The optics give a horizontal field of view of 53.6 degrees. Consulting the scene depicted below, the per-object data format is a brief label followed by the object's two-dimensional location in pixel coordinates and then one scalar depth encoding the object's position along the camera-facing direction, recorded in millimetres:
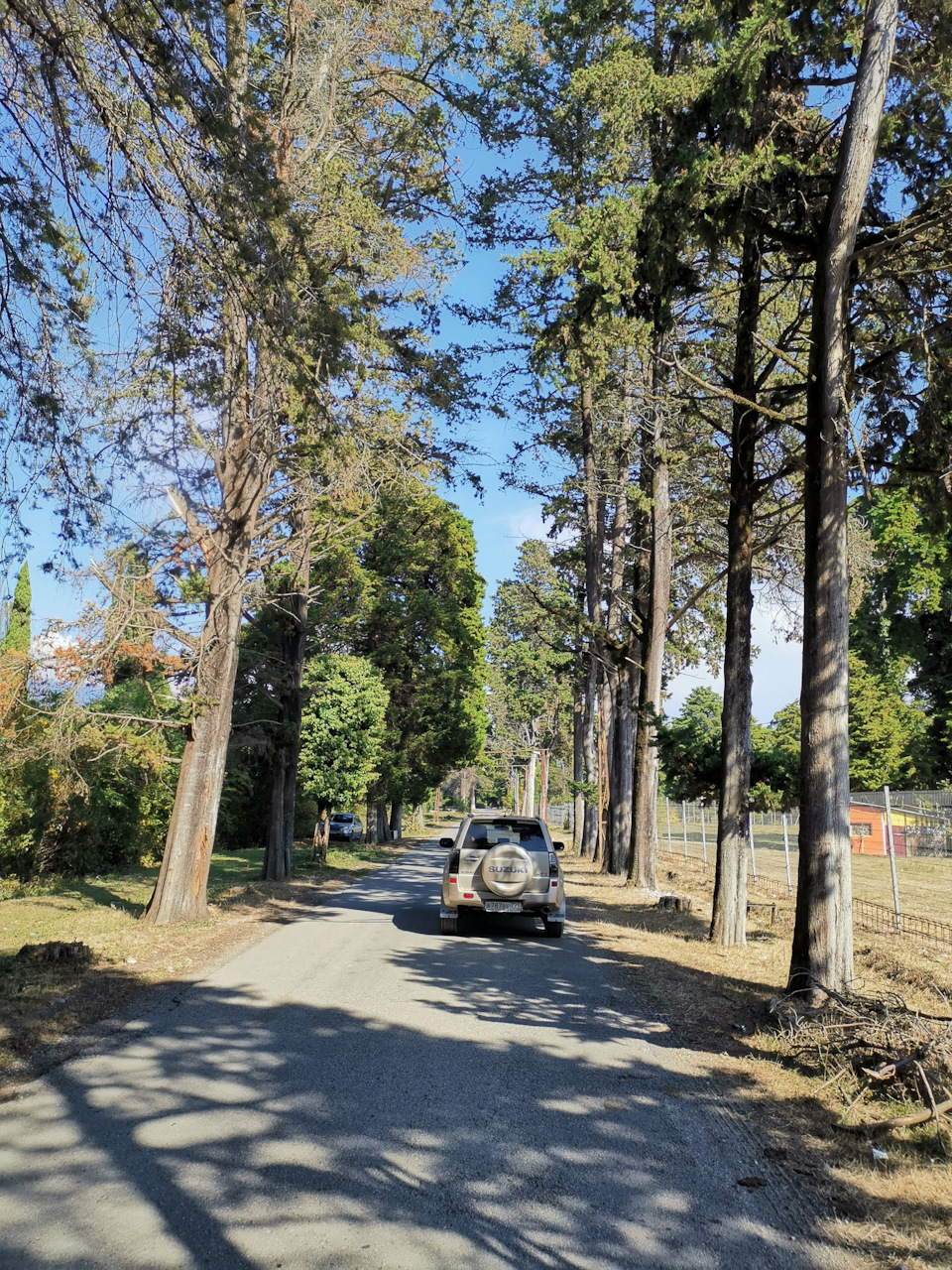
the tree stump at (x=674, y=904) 16953
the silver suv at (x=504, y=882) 12672
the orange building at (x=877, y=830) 31406
